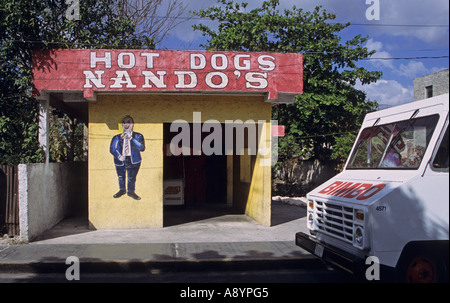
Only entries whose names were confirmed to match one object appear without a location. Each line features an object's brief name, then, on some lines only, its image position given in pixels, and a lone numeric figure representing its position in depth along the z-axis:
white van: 4.79
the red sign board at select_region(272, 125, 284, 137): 16.09
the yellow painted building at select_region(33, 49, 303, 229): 9.92
